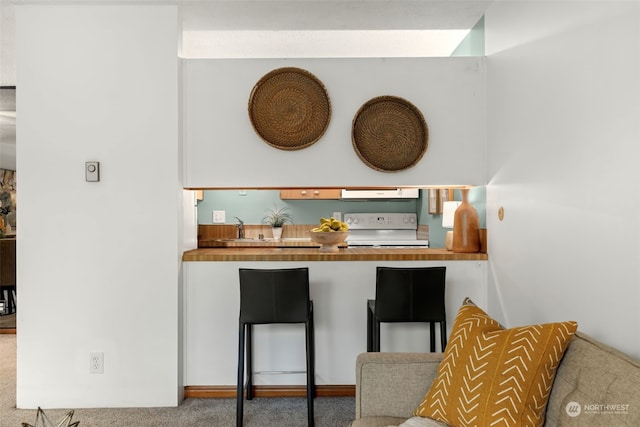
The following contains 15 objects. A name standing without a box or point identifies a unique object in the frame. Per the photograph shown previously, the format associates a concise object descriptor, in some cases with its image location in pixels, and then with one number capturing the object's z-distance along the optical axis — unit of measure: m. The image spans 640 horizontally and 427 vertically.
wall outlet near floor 2.78
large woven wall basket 2.94
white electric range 5.62
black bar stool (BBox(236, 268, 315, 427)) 2.44
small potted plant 5.53
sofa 1.17
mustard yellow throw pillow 1.40
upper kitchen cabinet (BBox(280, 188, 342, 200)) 5.47
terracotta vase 2.97
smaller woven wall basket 2.95
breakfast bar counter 2.93
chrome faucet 5.42
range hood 5.42
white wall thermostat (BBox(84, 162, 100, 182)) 2.77
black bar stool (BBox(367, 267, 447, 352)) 2.47
